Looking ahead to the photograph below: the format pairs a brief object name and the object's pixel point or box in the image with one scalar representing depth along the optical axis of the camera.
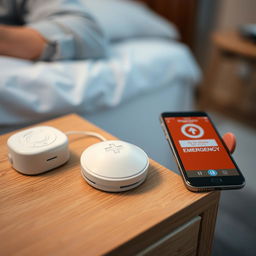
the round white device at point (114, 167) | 0.41
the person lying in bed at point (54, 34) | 0.74
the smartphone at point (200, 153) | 0.42
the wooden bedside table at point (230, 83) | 1.37
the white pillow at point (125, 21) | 1.01
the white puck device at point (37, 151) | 0.43
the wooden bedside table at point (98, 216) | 0.34
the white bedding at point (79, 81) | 0.67
